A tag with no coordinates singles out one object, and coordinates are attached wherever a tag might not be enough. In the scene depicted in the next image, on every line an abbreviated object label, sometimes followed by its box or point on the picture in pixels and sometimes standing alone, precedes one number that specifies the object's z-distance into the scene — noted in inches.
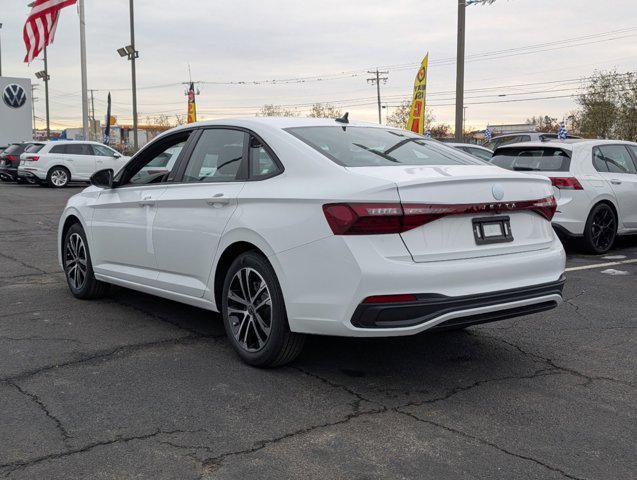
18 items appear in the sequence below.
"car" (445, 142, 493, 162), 583.0
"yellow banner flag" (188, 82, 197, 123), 1506.2
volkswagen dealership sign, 1519.4
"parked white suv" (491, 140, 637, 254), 355.3
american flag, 992.2
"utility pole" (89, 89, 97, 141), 4178.4
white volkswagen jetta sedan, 145.3
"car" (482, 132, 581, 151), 897.5
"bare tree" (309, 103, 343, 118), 3887.1
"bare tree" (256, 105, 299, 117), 3806.6
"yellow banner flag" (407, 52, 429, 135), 964.6
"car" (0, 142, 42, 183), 1077.1
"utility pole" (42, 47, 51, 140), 2322.8
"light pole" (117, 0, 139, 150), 1376.7
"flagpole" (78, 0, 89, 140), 1123.9
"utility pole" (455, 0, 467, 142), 862.5
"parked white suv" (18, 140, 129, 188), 989.8
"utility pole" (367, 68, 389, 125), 3338.8
